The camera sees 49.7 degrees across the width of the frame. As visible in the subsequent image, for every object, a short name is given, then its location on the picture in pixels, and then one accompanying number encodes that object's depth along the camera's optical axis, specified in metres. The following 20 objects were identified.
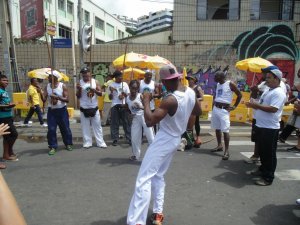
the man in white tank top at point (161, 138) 3.49
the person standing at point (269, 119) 4.96
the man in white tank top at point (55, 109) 7.02
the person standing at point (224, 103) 6.81
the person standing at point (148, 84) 8.05
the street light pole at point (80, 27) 13.03
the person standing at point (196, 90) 7.62
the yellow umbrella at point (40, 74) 10.08
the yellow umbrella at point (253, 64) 9.07
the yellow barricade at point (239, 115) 11.59
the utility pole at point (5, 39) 11.42
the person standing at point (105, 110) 11.22
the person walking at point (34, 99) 10.40
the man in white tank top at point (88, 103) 7.34
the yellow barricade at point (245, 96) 12.11
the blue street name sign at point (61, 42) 11.95
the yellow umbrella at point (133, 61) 8.51
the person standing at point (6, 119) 6.22
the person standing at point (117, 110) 8.04
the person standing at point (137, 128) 6.27
